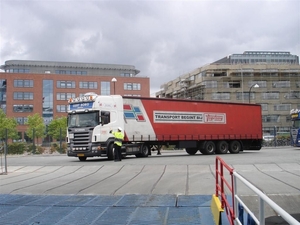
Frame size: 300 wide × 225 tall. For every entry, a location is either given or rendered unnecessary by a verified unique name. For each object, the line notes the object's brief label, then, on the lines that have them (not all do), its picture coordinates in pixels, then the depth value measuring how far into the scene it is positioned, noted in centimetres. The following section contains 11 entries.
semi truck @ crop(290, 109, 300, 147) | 3331
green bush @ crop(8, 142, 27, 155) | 3359
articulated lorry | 2083
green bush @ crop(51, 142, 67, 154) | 3457
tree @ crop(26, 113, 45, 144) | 6962
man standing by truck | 1989
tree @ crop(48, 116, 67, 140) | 7011
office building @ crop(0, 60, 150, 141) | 8306
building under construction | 8144
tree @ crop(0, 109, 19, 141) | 6506
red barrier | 568
